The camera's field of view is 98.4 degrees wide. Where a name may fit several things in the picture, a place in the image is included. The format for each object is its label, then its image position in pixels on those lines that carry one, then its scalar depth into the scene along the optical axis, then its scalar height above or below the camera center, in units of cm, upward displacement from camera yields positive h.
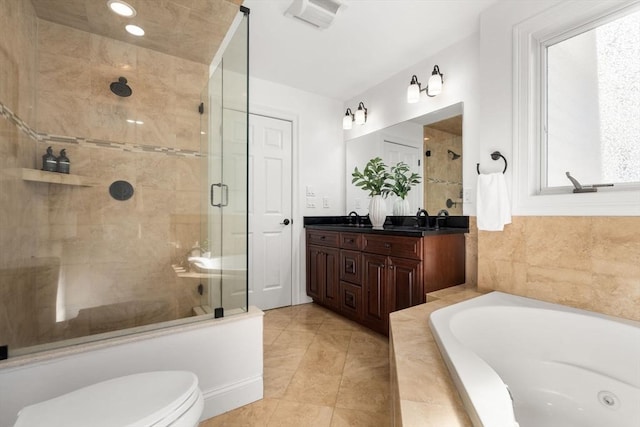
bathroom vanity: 187 -39
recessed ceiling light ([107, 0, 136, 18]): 156 +120
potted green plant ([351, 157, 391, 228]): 256 +28
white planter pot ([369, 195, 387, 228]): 255 +4
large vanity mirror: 219 +56
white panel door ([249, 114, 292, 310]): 278 +3
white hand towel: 167 +8
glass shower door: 160 +18
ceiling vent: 171 +131
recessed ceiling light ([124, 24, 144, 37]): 176 +120
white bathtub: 107 -61
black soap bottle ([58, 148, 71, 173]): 170 +32
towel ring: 173 +38
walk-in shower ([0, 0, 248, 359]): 139 +24
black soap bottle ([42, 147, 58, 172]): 163 +32
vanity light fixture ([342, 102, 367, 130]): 296 +108
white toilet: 73 -55
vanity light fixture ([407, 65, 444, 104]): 215 +105
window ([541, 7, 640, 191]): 139 +61
